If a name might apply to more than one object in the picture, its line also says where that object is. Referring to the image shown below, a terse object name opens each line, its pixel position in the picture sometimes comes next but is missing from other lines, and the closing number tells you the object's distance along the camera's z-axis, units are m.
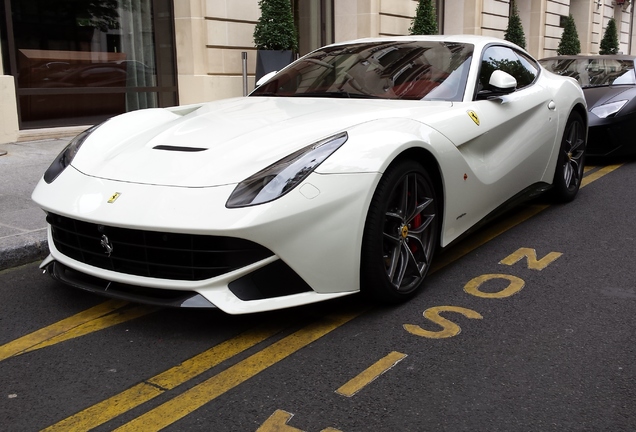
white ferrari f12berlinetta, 2.97
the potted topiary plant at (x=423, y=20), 15.87
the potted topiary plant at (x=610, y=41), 29.45
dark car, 7.73
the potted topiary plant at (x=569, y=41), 24.98
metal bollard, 11.12
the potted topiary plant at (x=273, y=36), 11.26
